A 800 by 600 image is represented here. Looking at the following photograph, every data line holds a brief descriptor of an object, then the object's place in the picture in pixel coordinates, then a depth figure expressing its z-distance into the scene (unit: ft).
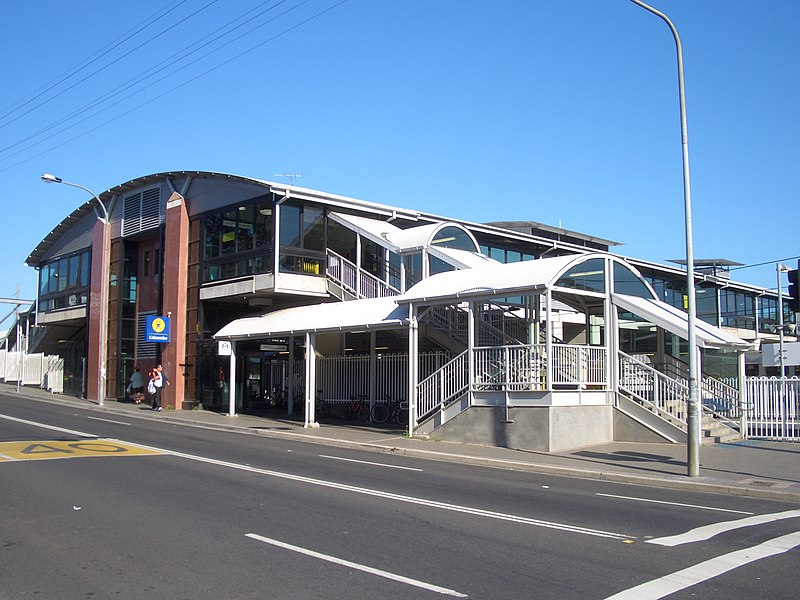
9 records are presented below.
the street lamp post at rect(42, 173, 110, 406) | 105.29
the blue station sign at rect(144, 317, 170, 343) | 99.96
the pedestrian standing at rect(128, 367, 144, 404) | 108.88
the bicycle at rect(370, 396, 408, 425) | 78.60
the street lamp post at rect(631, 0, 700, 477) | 44.37
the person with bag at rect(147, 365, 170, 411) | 98.17
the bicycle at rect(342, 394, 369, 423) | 83.46
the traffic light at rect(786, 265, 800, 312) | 50.24
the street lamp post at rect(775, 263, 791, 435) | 64.85
